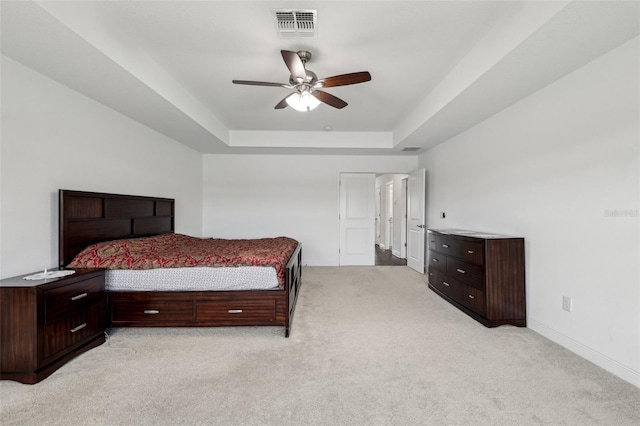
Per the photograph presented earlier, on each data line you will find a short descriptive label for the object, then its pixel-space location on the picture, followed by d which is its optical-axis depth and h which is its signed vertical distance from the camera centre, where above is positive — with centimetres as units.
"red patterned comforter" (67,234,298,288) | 253 -44
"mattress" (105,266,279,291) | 255 -63
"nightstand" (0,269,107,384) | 183 -81
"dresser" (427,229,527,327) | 270 -68
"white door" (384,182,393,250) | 794 -11
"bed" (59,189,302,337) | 255 -89
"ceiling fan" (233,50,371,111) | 214 +113
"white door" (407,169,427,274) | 493 -14
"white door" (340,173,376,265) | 565 -10
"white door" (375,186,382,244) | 880 +7
